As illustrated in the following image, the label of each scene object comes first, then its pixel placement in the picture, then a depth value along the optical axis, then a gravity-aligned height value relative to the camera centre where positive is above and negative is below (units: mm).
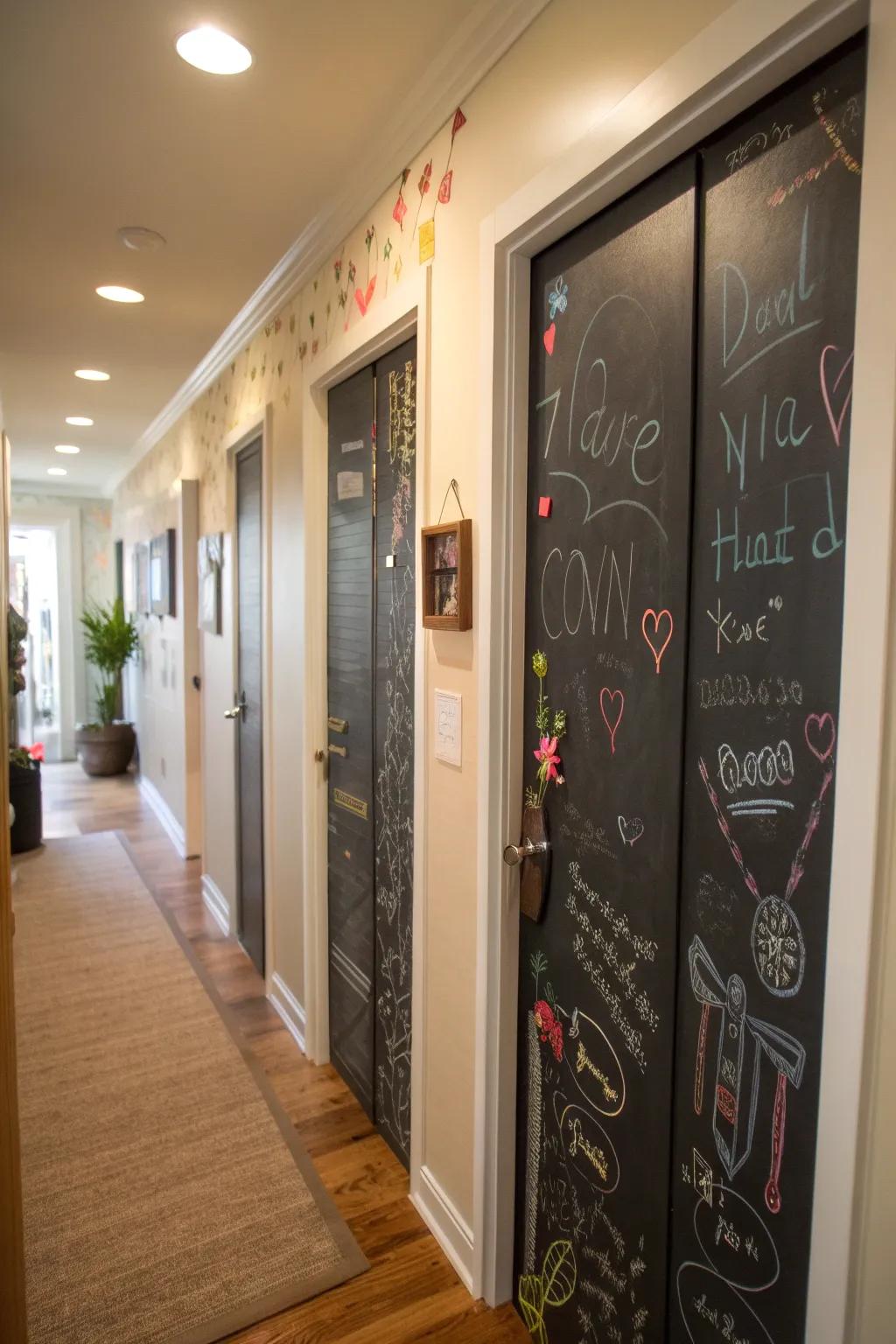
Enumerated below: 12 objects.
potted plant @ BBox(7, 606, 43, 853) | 4383 -1045
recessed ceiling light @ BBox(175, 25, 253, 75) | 1447 +1050
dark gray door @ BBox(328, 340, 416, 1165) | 1972 -331
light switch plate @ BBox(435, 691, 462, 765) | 1646 -250
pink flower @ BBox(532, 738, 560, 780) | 1410 -263
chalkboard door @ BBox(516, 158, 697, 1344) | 1131 -205
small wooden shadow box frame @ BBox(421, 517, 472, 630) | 1533 +69
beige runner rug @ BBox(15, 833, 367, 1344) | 1640 -1438
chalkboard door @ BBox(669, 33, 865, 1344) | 885 -96
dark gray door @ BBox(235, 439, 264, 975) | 3078 -403
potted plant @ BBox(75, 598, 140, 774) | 6352 -799
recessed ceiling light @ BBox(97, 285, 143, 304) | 2705 +1095
